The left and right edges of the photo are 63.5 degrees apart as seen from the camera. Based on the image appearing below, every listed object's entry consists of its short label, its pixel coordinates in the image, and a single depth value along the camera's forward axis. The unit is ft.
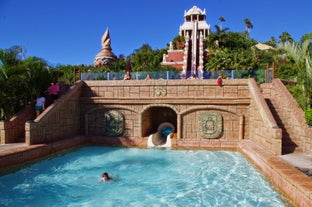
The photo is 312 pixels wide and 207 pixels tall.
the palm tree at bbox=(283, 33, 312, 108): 29.30
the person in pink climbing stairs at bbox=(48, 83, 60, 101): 36.52
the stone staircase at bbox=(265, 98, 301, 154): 26.65
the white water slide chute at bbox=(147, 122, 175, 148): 36.92
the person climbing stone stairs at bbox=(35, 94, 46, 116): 34.17
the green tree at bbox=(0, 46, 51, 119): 33.22
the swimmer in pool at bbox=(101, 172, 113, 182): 22.80
